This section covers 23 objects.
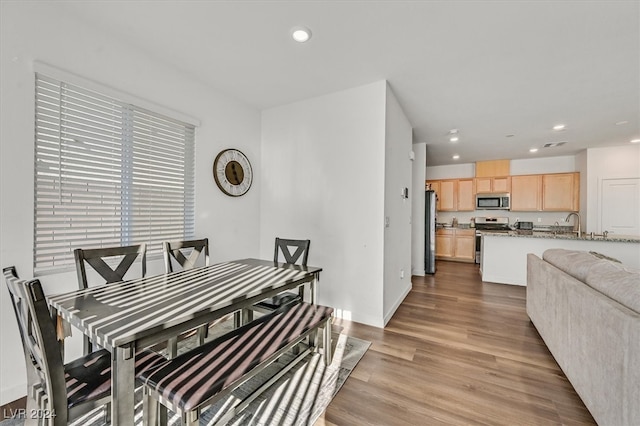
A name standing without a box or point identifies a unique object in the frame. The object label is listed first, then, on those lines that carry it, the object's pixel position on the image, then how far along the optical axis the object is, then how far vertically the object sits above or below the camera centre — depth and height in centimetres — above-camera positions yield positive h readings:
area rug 152 -125
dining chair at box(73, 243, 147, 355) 172 -37
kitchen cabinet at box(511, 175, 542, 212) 597 +52
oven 636 -26
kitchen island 383 -56
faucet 559 -2
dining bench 110 -80
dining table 107 -51
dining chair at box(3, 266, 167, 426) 101 -76
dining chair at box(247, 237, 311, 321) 227 -77
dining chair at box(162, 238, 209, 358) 221 -39
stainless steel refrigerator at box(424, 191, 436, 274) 522 -38
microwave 624 +33
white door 495 +19
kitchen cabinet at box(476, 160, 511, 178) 635 +117
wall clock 315 +52
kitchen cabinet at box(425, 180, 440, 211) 700 +77
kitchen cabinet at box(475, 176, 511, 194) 628 +76
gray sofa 121 -69
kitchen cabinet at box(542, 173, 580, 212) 565 +52
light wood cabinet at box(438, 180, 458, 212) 683 +51
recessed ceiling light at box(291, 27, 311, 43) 205 +147
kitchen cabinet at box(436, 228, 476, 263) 644 -79
